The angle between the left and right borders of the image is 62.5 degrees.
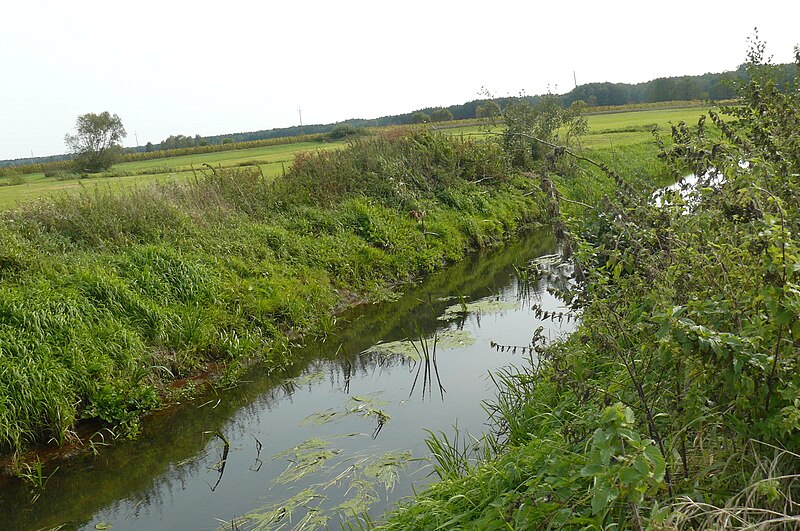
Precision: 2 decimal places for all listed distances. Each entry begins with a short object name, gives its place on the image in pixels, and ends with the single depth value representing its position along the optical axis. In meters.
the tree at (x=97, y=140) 38.58
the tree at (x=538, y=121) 20.81
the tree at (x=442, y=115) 48.54
